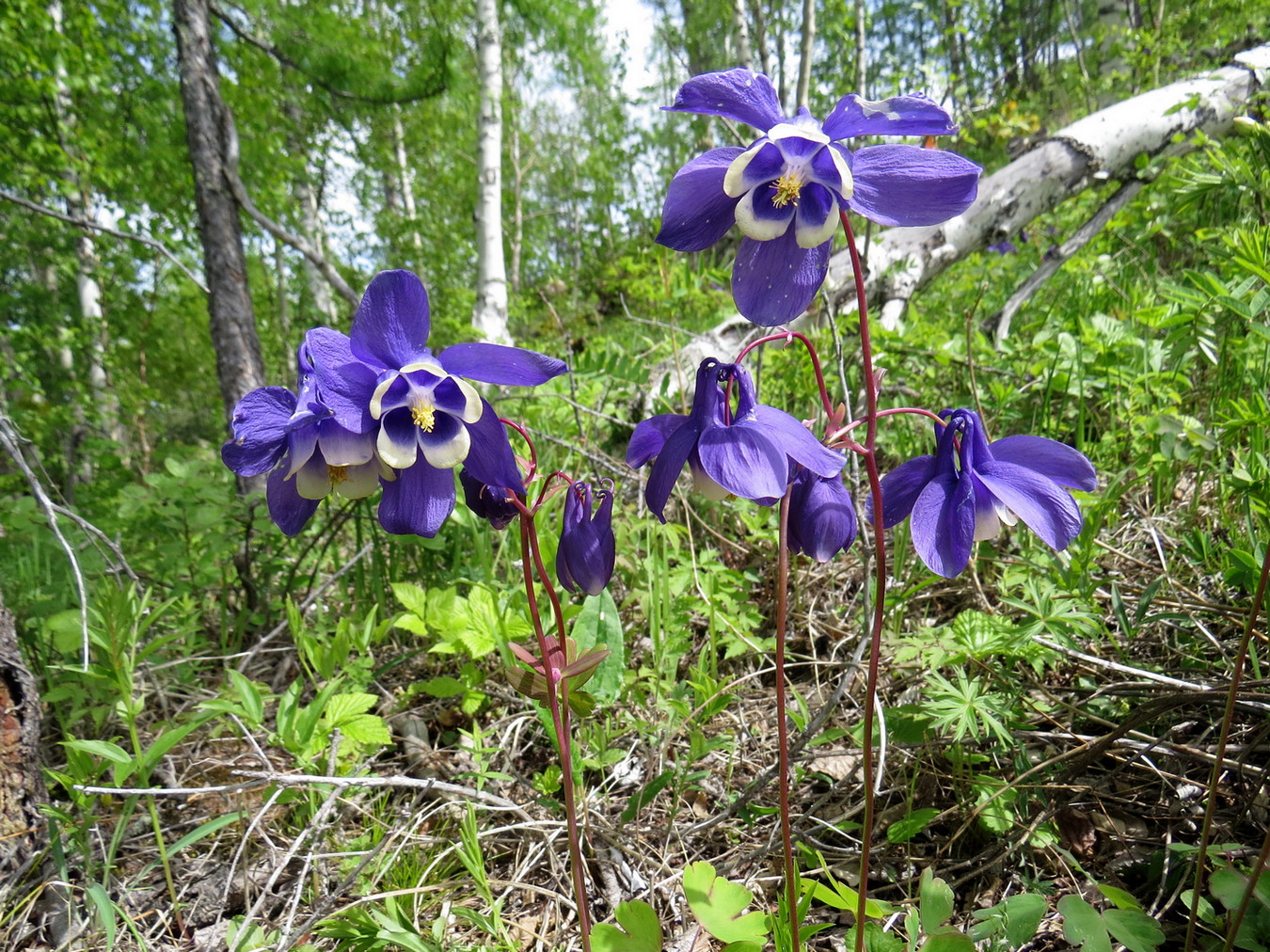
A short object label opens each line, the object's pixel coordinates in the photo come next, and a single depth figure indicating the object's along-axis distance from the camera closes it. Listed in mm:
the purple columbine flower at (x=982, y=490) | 241
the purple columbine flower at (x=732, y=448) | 232
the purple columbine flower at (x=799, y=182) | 225
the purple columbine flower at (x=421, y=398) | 228
